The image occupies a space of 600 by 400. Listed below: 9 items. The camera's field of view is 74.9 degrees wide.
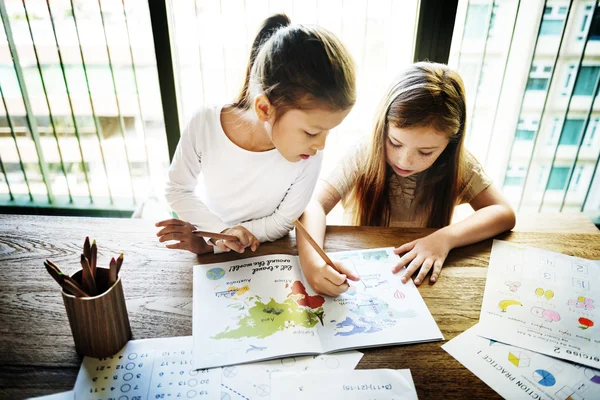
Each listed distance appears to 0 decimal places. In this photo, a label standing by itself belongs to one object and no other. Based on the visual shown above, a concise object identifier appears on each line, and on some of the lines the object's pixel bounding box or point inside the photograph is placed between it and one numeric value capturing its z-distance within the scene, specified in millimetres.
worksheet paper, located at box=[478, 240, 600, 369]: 699
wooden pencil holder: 597
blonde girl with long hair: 899
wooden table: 622
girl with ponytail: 812
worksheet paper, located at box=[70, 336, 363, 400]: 592
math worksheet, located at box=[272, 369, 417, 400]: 592
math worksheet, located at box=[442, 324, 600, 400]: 610
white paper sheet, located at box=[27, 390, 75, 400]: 573
